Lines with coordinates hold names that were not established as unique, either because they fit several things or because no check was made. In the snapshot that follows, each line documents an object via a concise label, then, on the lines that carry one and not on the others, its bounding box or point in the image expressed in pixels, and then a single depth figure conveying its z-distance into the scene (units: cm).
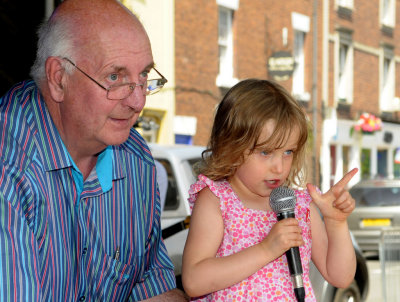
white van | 522
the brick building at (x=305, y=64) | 1552
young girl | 239
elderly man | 215
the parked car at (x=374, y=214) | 1214
